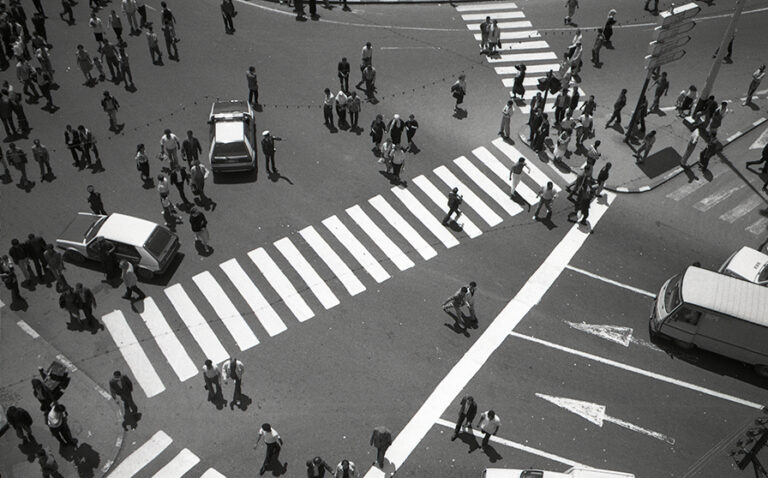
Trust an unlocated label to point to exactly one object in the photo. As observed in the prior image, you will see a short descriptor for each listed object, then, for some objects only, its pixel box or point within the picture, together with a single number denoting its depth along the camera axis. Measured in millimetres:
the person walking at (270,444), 18234
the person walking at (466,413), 19047
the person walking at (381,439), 18203
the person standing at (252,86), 30906
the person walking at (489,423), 18922
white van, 21125
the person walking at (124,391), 19344
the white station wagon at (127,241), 23656
